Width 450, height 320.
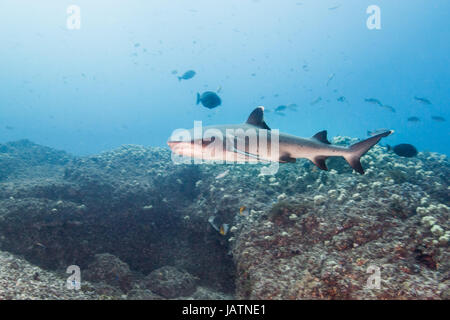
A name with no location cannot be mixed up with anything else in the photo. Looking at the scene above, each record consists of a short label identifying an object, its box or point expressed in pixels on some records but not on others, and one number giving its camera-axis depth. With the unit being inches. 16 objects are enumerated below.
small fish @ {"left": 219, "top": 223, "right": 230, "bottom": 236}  319.0
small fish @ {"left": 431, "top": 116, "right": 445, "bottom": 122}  917.8
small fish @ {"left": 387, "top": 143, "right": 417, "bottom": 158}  426.6
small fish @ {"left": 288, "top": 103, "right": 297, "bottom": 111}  984.7
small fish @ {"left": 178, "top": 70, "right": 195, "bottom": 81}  640.9
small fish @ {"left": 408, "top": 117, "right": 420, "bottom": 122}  822.9
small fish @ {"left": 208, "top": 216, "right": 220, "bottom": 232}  356.1
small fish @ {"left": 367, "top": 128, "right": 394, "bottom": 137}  491.1
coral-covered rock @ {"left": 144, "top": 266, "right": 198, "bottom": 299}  273.4
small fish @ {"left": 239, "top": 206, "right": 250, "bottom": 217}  341.9
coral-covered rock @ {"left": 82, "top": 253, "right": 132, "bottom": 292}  275.6
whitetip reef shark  157.3
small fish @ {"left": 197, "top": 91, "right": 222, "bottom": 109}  464.1
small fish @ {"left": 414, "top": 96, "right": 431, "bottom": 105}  972.7
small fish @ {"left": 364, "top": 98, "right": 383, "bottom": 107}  881.5
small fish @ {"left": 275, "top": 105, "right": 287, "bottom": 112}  878.0
